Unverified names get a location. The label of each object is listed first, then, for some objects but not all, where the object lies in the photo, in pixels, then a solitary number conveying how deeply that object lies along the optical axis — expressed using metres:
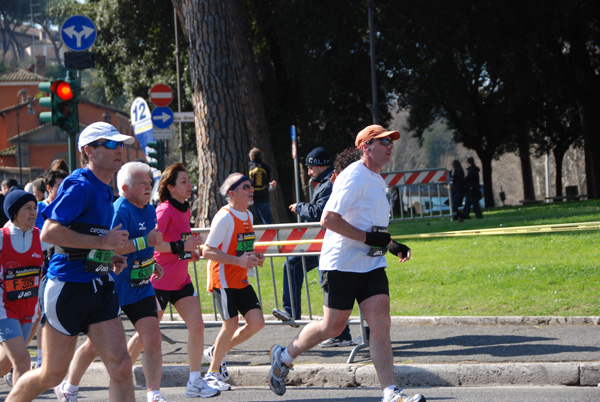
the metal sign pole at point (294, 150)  37.19
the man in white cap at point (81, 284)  9.55
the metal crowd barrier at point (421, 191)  43.84
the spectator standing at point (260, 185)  33.06
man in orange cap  11.62
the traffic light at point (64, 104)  23.14
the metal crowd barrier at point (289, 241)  17.34
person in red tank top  13.27
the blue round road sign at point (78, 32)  24.16
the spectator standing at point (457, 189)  43.35
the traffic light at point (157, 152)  32.27
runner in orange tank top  13.84
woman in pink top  13.47
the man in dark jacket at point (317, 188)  17.28
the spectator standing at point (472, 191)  44.56
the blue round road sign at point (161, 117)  36.37
